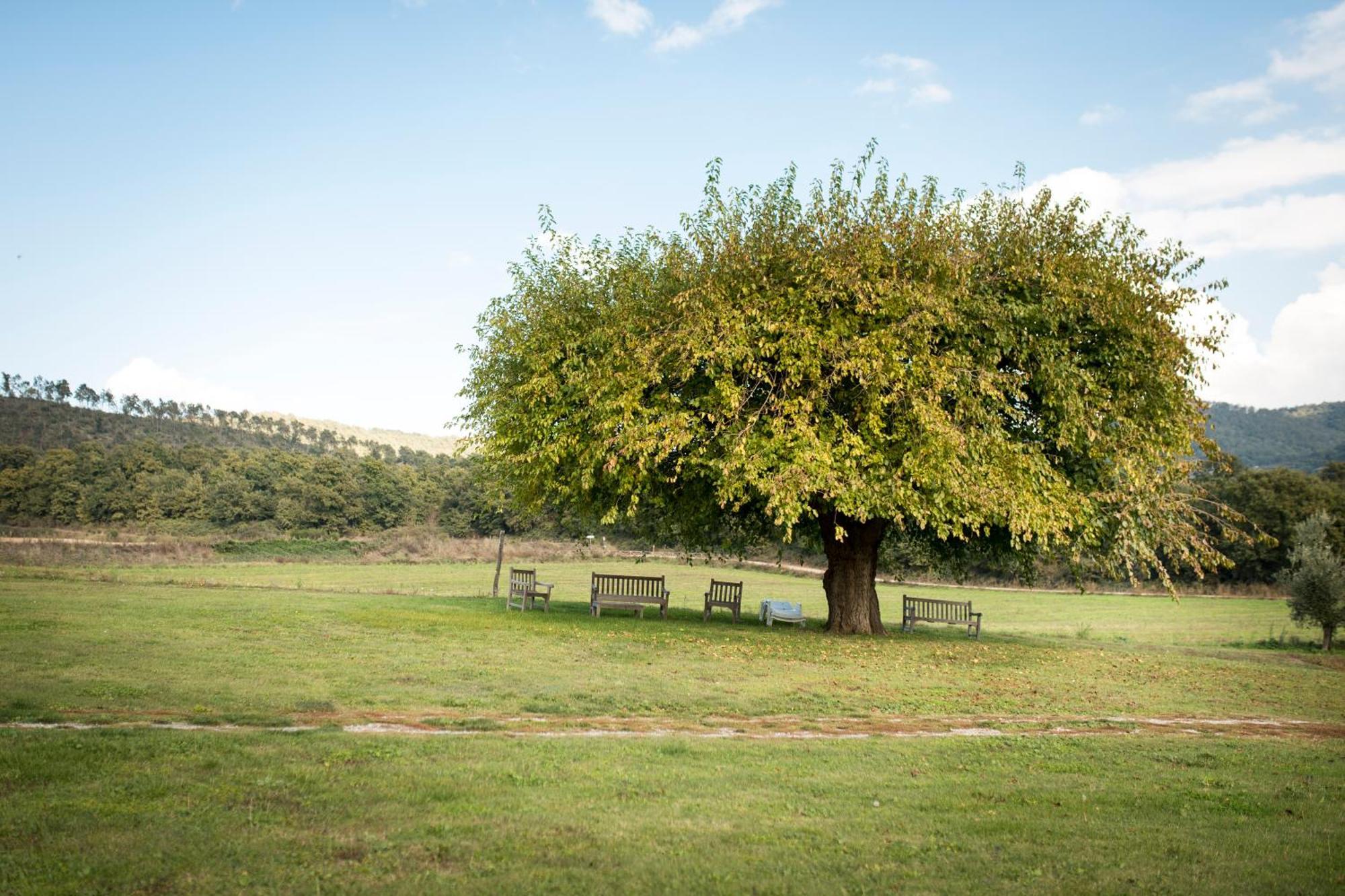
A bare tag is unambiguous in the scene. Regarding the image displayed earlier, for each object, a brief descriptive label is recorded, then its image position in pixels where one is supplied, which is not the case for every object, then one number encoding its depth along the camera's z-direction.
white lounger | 24.97
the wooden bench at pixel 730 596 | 25.52
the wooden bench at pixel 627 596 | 23.75
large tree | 17.94
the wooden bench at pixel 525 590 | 24.62
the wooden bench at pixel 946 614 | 25.50
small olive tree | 26.38
